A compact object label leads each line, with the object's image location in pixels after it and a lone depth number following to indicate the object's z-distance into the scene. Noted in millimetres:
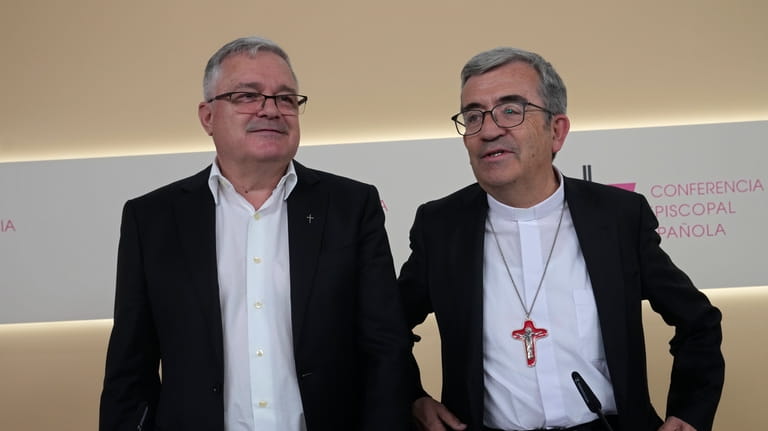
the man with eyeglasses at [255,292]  1716
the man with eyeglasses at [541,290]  1858
